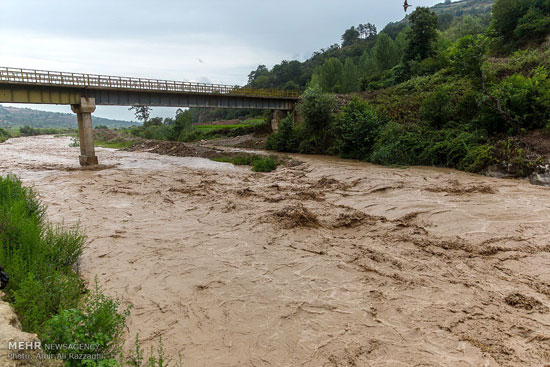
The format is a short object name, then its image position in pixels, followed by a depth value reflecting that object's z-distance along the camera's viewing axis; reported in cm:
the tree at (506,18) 5072
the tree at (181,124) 6397
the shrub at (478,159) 2070
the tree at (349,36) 17391
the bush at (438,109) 2653
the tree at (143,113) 10182
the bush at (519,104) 2116
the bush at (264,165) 2690
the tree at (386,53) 7325
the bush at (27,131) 10212
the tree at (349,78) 7281
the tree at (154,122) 8406
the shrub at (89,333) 448
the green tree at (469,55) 2361
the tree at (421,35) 4975
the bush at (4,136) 7238
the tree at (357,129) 2933
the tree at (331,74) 7431
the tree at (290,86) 10574
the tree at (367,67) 7590
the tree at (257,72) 18548
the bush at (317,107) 3391
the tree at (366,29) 18388
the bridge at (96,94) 2775
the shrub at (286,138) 3897
